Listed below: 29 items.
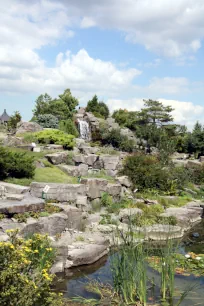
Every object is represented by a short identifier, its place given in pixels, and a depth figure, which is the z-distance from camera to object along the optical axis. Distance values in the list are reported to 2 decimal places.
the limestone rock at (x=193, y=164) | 22.04
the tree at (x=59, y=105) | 38.83
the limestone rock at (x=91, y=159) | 18.47
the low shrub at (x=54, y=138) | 20.50
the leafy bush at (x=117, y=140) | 26.45
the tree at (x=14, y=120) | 28.82
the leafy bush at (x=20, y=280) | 3.92
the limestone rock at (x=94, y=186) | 13.14
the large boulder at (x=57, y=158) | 16.37
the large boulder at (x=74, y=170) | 15.35
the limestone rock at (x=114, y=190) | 14.09
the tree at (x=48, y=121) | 29.28
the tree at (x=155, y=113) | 43.03
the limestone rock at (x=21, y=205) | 8.87
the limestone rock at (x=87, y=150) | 20.58
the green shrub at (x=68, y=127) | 27.61
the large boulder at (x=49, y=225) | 8.53
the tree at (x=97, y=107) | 38.90
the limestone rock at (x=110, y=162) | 18.50
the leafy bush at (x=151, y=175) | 16.41
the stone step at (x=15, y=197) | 9.64
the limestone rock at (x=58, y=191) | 10.78
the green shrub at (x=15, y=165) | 11.59
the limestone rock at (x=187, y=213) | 12.76
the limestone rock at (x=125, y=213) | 11.67
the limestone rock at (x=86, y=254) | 7.97
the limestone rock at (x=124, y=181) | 16.11
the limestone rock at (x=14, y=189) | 10.36
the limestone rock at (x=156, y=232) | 10.23
